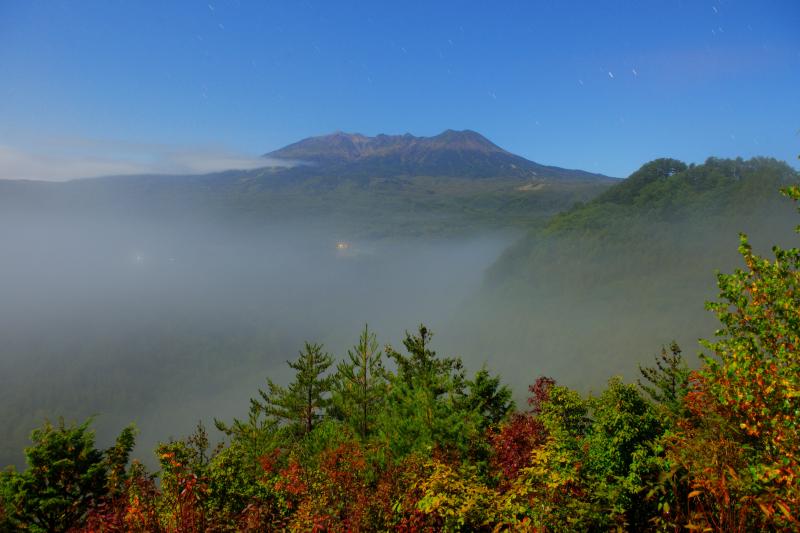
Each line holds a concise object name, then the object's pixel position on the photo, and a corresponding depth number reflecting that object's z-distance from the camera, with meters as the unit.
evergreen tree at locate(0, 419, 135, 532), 23.95
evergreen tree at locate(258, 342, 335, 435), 41.00
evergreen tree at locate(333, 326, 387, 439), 35.66
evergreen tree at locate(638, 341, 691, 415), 26.03
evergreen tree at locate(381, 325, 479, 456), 22.06
